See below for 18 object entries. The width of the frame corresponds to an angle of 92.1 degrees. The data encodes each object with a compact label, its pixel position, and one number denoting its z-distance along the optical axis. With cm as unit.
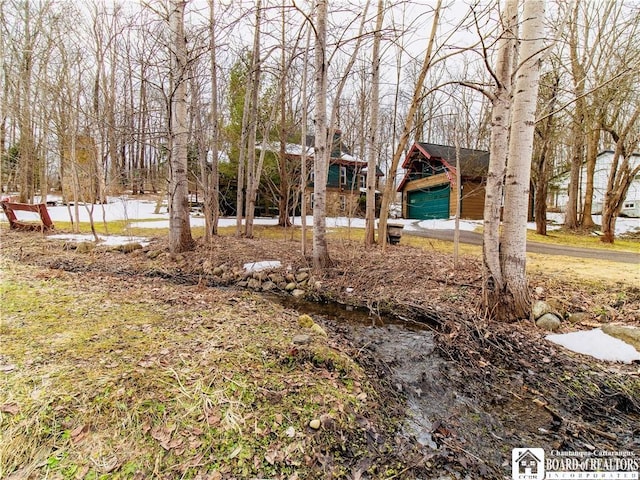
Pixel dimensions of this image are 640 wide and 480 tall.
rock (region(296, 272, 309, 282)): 638
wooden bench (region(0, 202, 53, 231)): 1088
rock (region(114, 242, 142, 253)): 815
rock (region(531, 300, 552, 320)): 413
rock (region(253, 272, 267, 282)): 639
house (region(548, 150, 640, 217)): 2384
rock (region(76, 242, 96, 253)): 788
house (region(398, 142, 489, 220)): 1819
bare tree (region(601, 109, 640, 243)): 1285
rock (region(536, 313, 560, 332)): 393
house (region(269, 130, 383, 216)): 2138
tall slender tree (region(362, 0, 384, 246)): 852
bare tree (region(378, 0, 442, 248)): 684
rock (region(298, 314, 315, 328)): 406
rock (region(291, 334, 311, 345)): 328
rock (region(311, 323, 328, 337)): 382
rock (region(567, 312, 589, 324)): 414
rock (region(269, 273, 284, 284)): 635
